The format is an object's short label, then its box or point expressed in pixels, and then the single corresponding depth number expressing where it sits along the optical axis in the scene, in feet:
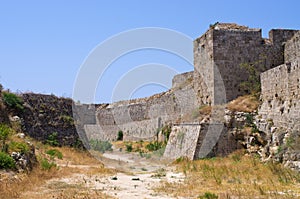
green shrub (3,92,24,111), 54.11
